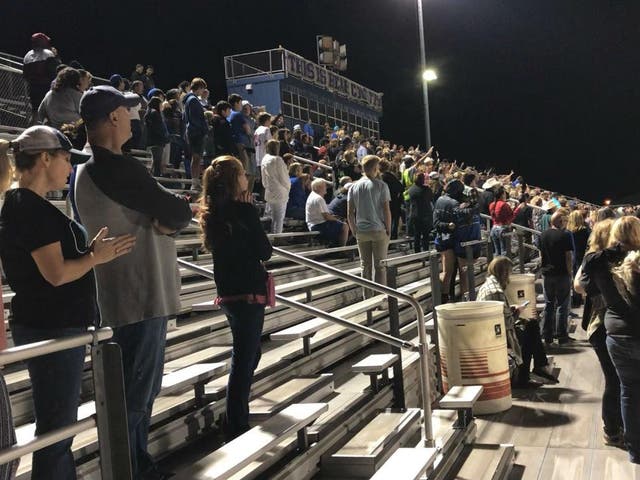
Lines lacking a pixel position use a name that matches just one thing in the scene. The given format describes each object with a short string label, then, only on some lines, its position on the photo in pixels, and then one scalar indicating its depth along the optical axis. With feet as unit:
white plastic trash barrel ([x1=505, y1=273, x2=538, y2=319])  31.96
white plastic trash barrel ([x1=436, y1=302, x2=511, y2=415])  22.43
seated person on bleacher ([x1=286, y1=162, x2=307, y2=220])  36.29
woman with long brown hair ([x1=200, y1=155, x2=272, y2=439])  12.21
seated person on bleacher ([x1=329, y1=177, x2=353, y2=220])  34.37
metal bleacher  11.71
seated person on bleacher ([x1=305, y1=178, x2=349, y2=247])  32.94
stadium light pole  69.87
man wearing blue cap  9.12
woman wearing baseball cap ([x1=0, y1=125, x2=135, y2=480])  7.68
